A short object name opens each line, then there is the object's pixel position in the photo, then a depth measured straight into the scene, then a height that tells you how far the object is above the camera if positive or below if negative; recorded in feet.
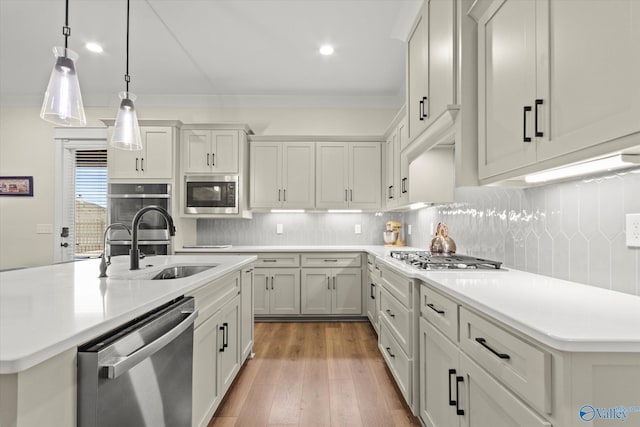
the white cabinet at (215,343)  5.53 -2.31
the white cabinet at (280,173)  14.62 +1.98
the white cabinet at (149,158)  13.69 +2.42
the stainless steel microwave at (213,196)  13.98 +0.96
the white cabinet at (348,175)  14.62 +1.91
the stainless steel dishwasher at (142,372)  2.89 -1.59
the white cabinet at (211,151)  14.10 +2.78
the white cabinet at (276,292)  13.60 -2.81
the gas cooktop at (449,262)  6.44 -0.81
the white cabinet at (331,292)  13.62 -2.80
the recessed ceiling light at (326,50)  11.04 +5.51
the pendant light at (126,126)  7.25 +1.96
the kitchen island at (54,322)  2.29 -0.90
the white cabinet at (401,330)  6.62 -2.39
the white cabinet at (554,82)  2.98 +1.50
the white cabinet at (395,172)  11.37 +1.75
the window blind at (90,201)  15.47 +0.82
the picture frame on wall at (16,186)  15.26 +1.44
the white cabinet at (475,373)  3.04 -1.70
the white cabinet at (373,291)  10.75 -2.40
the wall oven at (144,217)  13.17 +0.13
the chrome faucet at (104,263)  5.43 -0.70
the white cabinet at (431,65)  6.01 +3.12
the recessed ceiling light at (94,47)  11.10 +5.58
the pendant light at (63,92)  5.41 +2.00
